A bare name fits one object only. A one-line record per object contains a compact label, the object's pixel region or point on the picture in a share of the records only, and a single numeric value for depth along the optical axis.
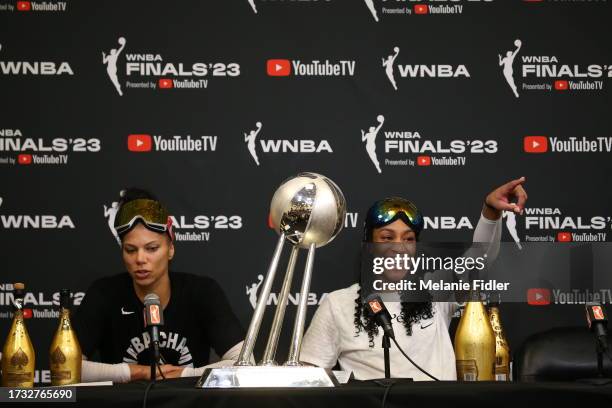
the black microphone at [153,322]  4.00
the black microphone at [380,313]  4.15
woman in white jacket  6.24
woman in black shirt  6.17
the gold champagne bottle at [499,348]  4.75
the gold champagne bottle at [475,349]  4.58
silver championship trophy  3.74
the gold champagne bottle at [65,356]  4.58
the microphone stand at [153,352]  3.99
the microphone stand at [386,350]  4.11
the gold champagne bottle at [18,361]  4.44
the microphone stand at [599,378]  3.65
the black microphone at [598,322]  4.01
